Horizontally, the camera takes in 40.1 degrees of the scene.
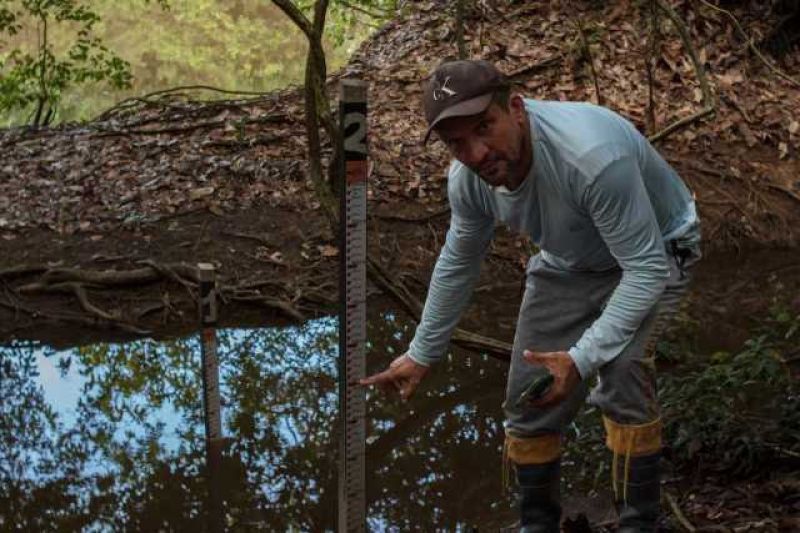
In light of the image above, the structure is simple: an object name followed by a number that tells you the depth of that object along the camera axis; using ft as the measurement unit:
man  10.30
